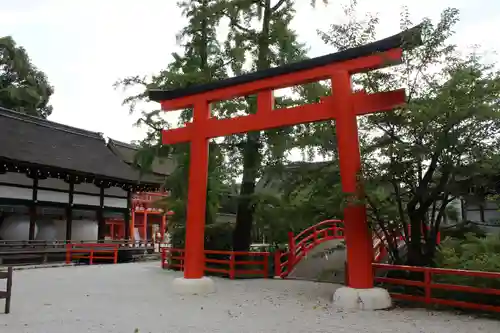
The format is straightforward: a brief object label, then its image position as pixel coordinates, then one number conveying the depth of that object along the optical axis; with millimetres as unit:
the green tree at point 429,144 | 6824
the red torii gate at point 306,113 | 7121
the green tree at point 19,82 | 26719
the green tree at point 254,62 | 11742
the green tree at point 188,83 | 12812
